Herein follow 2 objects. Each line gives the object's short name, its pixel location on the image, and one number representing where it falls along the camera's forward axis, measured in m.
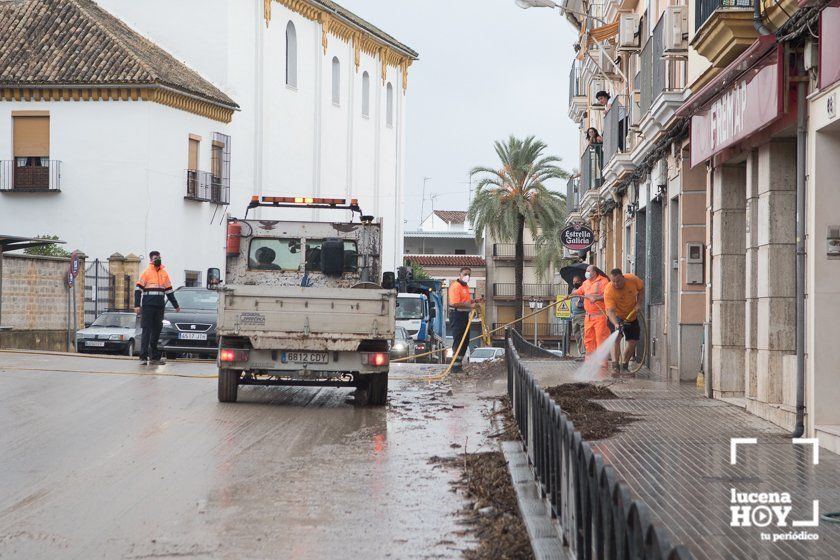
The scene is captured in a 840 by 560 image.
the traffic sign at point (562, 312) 43.16
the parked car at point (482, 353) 51.59
